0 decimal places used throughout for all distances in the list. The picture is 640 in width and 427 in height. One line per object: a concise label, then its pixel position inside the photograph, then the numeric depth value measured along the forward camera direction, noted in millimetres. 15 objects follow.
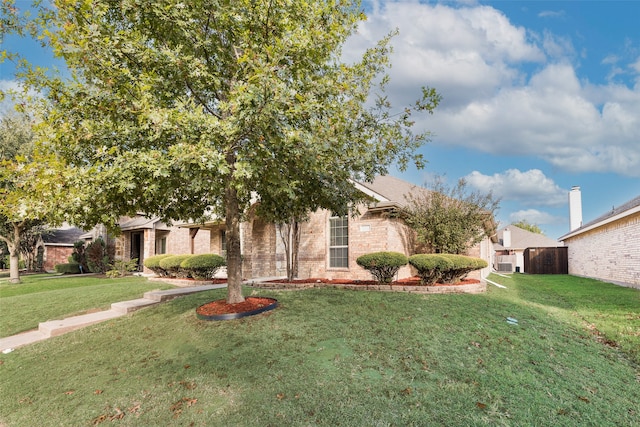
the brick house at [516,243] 33644
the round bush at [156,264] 16706
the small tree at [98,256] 23688
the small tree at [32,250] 30517
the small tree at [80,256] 26078
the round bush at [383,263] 10180
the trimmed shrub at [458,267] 10125
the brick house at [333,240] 12453
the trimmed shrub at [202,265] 14141
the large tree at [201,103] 5012
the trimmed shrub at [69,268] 25453
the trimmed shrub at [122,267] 20039
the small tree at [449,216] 12258
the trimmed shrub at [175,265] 15148
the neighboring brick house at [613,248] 14065
